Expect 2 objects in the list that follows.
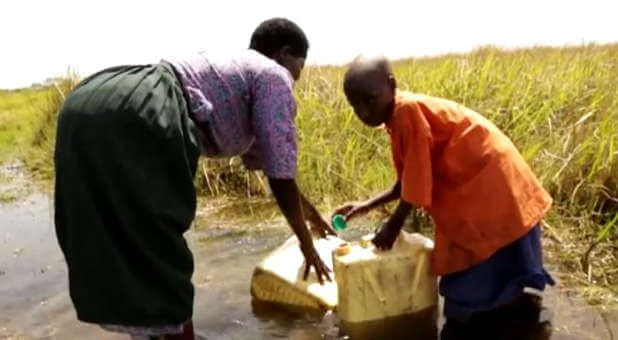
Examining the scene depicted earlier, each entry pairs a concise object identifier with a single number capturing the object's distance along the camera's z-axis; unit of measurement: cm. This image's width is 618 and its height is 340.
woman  220
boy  277
